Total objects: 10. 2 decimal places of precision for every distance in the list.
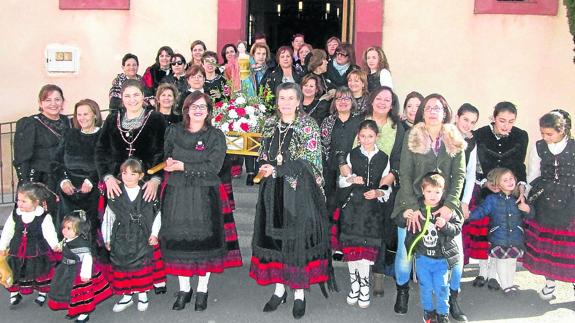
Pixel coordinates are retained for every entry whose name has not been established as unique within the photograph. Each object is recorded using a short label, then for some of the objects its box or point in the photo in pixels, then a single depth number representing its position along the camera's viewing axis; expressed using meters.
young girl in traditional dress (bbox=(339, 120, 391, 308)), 4.84
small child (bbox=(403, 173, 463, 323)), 4.40
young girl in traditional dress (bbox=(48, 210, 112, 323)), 4.49
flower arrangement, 5.51
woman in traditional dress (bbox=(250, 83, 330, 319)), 4.61
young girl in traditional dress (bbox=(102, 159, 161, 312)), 4.68
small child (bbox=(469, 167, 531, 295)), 5.20
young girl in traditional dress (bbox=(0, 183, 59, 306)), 4.69
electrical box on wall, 8.40
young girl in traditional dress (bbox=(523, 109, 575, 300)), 4.96
